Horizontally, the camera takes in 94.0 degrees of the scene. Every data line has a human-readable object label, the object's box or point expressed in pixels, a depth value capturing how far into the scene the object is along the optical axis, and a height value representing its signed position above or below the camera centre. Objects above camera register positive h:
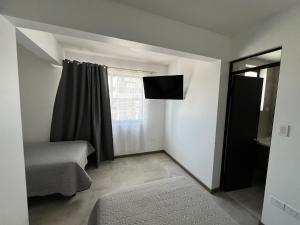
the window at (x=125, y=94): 3.22 +0.09
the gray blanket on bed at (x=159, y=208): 1.01 -0.87
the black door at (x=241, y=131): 2.13 -0.49
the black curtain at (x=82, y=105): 2.71 -0.17
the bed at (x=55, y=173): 1.78 -1.02
